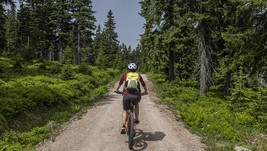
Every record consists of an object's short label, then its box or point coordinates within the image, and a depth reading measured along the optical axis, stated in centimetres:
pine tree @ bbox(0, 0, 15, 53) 2073
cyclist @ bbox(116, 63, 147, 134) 673
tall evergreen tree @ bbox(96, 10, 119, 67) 5335
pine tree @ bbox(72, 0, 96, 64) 4053
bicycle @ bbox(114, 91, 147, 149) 640
